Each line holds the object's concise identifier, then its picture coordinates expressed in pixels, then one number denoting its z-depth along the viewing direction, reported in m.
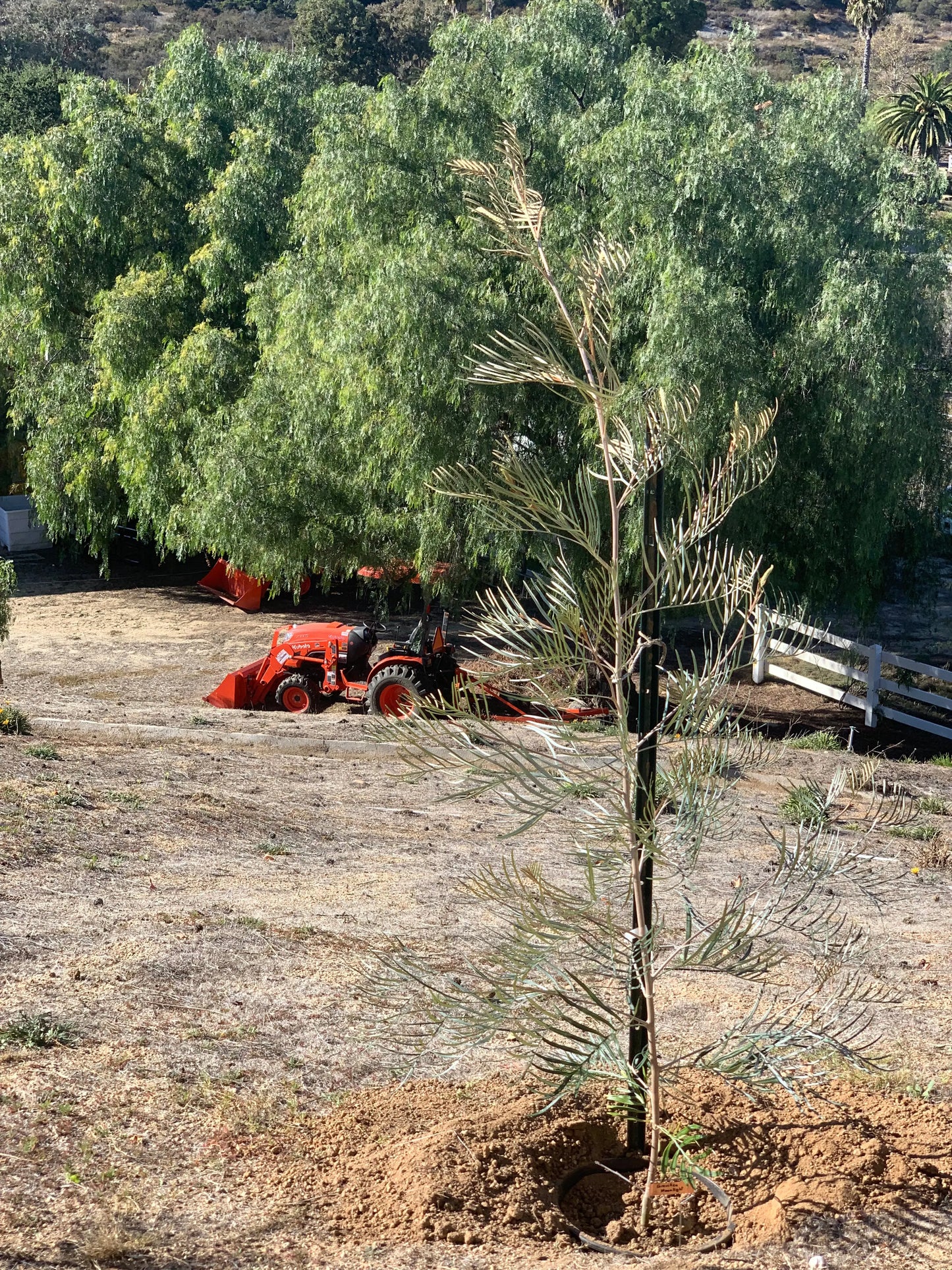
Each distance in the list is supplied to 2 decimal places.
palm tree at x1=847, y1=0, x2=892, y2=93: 66.61
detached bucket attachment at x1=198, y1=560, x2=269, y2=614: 23.80
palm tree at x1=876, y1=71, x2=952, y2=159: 56.66
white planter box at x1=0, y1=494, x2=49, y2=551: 27.97
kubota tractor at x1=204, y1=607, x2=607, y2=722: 16.66
